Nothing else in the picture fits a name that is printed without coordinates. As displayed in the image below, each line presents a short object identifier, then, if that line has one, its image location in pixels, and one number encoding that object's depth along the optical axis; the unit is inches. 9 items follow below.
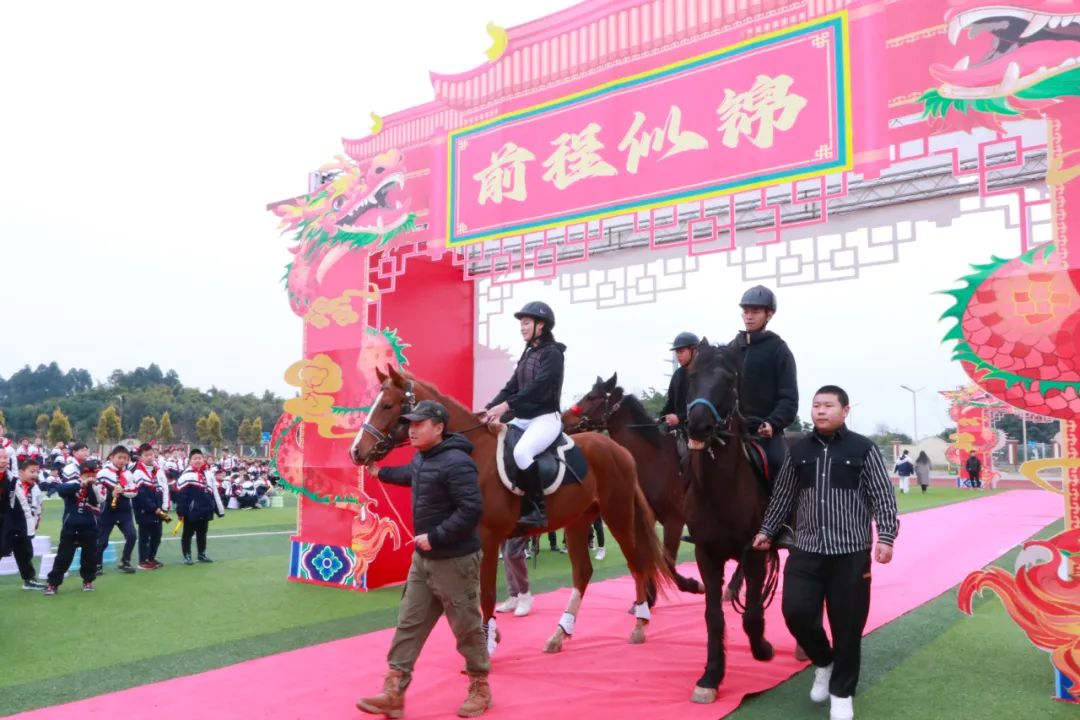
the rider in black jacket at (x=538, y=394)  193.2
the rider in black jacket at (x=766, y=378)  173.6
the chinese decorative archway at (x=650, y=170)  172.4
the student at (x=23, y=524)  283.7
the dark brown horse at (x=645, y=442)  265.7
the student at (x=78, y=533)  289.4
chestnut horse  183.6
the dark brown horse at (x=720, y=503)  156.1
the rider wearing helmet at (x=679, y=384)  231.6
